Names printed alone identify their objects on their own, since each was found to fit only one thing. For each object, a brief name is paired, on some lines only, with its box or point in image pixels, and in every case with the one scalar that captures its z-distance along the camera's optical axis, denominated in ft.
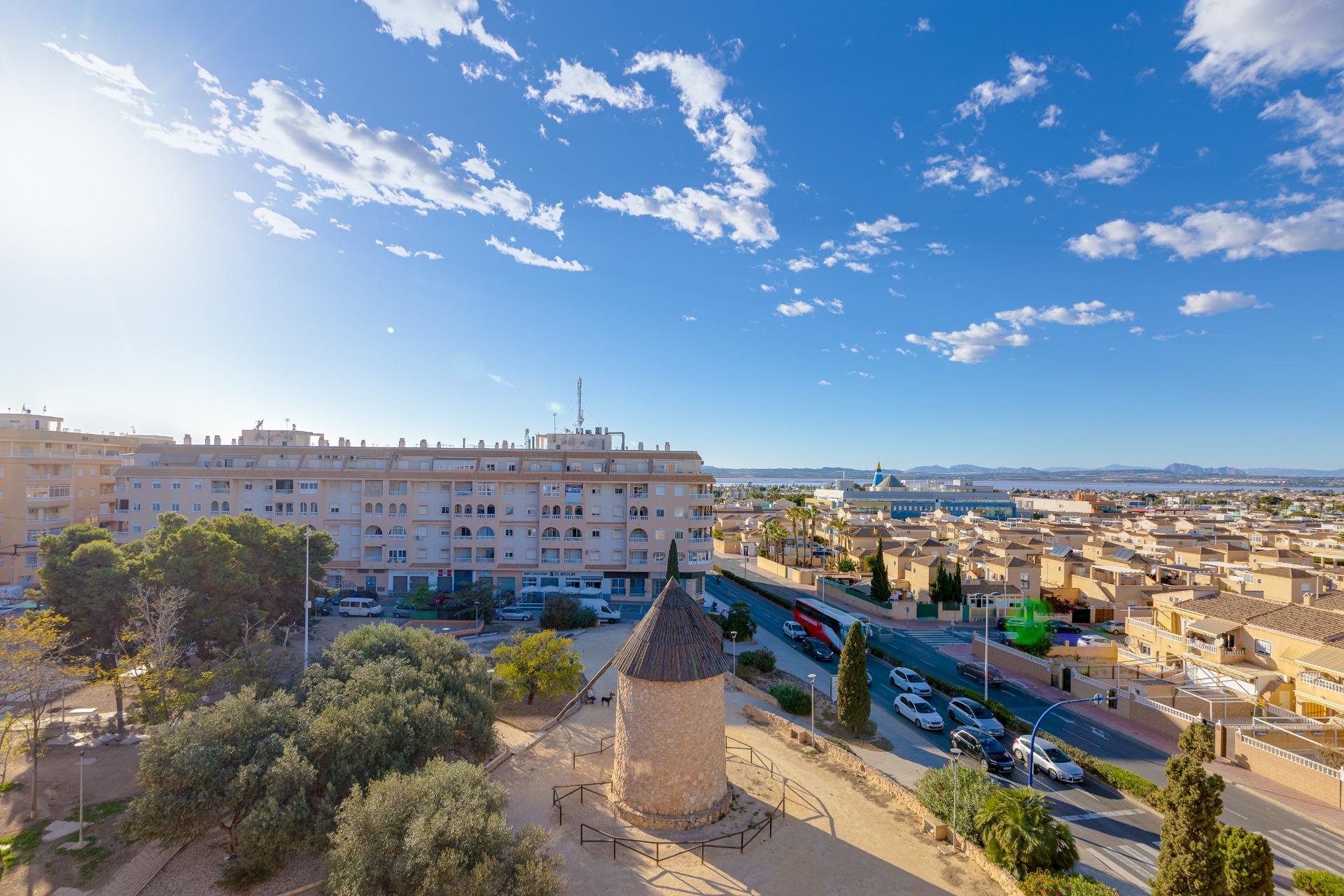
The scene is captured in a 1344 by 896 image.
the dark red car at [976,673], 130.72
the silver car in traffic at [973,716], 106.83
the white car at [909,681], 120.88
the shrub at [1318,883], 63.10
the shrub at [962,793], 66.44
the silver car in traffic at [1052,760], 89.21
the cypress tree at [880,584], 190.08
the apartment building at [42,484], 183.73
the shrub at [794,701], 112.37
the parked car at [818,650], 146.30
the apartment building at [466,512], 190.29
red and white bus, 151.33
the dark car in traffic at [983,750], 92.43
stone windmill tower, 68.03
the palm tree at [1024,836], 58.75
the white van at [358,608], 168.14
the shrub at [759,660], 133.90
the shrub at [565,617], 158.92
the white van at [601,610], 170.40
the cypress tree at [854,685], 99.60
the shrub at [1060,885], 53.42
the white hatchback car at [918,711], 107.55
